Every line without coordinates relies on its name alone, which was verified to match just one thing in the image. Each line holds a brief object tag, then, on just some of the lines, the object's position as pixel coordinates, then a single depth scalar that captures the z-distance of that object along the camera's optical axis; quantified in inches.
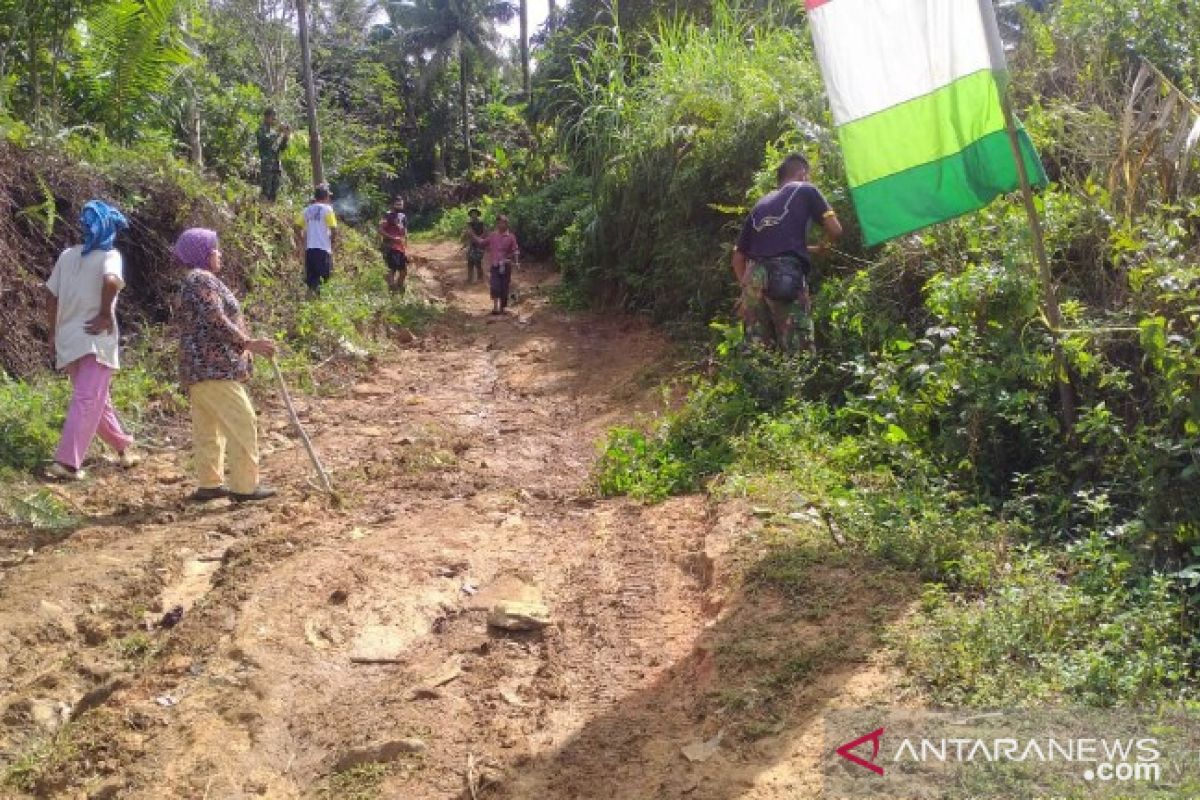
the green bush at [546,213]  697.0
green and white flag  180.7
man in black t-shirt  251.3
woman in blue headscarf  239.9
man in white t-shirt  450.9
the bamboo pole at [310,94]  703.1
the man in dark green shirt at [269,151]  573.6
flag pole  177.6
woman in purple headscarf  232.1
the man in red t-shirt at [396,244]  562.3
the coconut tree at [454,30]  1392.7
